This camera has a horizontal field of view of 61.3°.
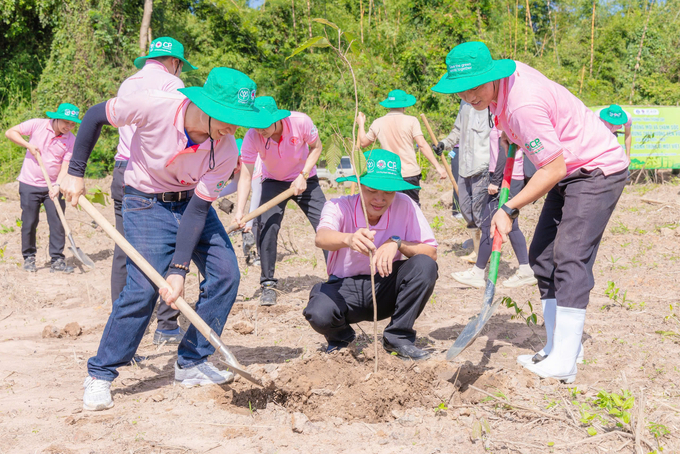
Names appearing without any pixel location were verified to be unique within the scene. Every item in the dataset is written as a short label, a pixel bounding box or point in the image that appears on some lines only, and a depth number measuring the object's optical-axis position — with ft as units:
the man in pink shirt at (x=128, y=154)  12.23
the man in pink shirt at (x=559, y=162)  8.45
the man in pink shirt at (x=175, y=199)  8.63
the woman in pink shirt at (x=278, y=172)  14.97
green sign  31.14
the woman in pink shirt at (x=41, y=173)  20.04
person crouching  10.26
